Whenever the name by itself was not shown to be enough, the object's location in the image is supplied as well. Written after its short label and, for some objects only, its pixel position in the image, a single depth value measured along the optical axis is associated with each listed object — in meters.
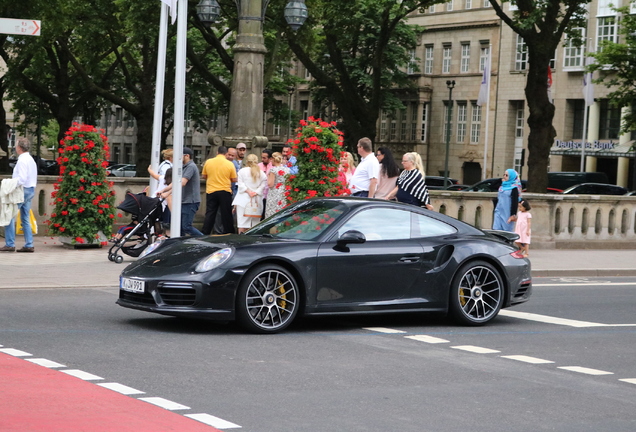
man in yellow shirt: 20.23
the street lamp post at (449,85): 64.19
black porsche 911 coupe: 11.06
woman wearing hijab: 21.77
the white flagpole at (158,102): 22.05
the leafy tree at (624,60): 47.31
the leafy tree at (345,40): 39.81
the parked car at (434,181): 57.66
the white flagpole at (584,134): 60.45
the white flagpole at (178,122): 16.81
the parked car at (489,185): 47.78
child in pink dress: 21.84
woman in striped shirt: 17.45
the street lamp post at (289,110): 60.63
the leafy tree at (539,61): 32.09
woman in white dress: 20.08
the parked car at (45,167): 61.87
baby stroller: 18.05
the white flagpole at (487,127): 70.16
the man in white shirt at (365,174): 18.03
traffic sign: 15.62
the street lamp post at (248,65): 22.31
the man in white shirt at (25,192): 19.27
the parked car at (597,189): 44.72
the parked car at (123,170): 73.96
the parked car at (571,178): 51.91
